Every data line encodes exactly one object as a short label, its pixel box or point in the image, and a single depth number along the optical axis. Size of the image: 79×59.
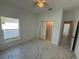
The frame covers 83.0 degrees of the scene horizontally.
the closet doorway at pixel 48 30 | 4.06
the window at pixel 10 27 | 2.46
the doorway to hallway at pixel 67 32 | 3.35
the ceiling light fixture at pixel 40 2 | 1.55
